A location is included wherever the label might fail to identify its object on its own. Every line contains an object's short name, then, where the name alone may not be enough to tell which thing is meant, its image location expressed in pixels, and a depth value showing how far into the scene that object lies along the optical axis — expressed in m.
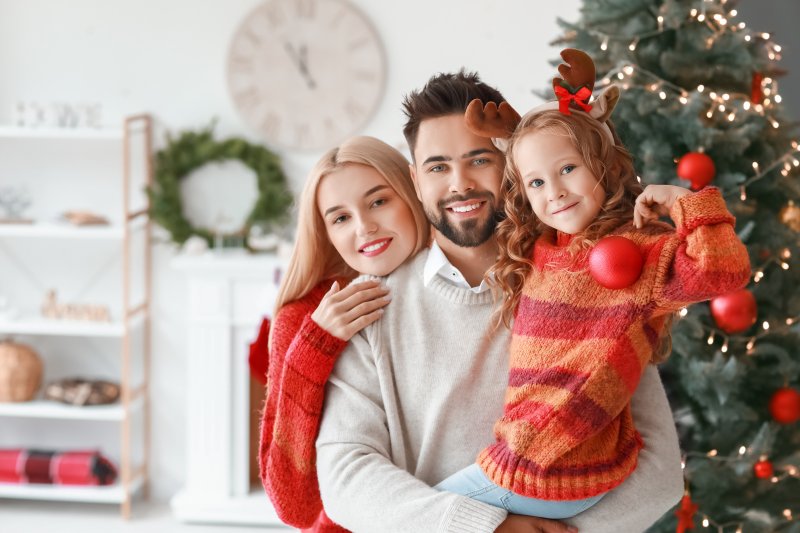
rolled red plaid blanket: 4.43
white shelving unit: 4.27
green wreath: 4.34
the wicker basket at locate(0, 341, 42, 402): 4.37
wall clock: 4.33
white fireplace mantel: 4.29
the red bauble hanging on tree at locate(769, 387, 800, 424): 2.74
